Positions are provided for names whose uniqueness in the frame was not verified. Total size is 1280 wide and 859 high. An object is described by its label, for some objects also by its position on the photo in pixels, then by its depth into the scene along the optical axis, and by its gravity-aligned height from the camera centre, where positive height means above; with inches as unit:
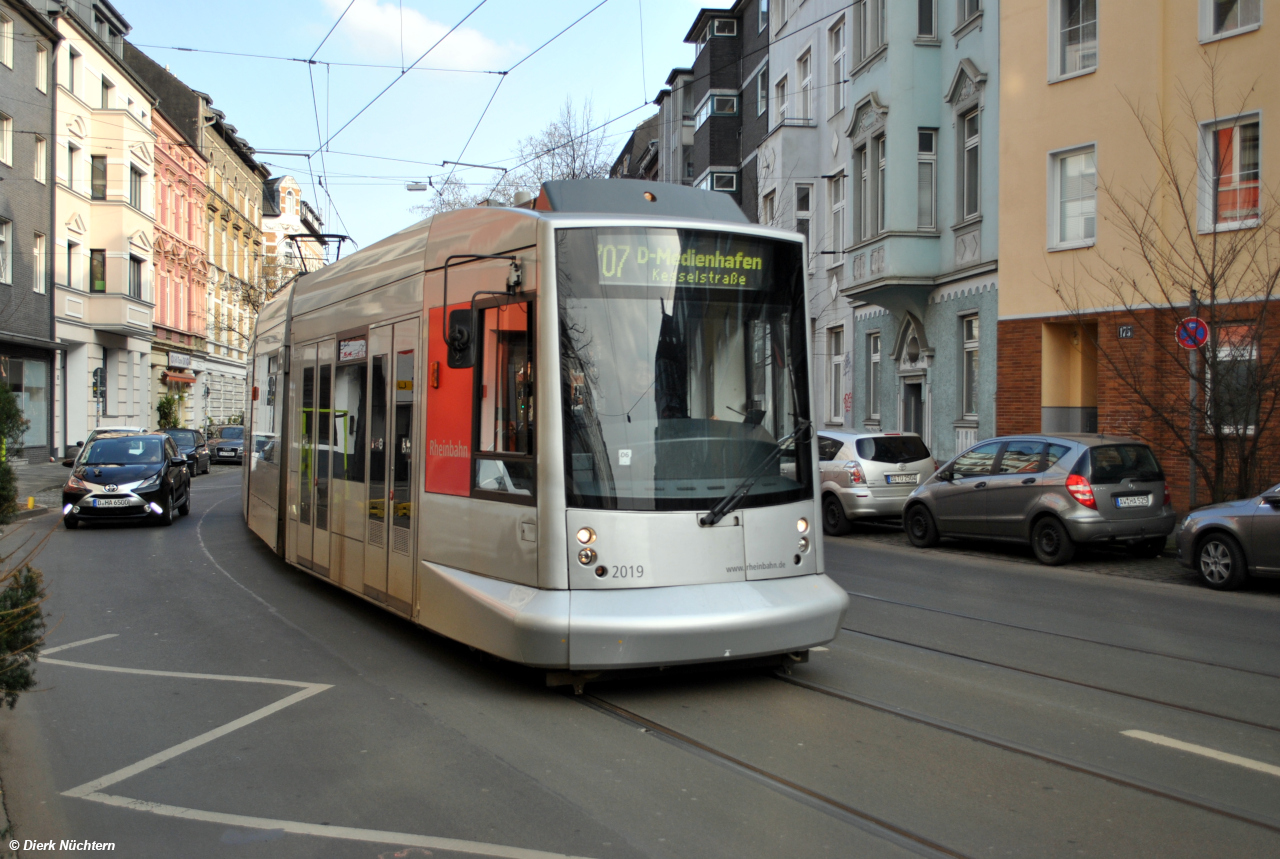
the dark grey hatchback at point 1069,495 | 510.6 -29.9
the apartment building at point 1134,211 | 629.0 +146.9
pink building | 1899.6 +306.9
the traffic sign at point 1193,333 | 538.3 +50.2
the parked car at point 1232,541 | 424.8 -43.4
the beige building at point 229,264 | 2294.5 +384.0
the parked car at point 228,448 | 1718.8 -26.8
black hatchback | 708.7 -33.7
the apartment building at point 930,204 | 832.9 +188.5
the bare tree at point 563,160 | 1418.6 +360.5
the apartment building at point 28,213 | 1283.2 +269.1
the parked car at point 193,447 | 1306.6 -19.7
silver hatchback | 660.7 -24.7
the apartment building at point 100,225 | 1460.4 +297.0
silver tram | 239.8 -1.6
